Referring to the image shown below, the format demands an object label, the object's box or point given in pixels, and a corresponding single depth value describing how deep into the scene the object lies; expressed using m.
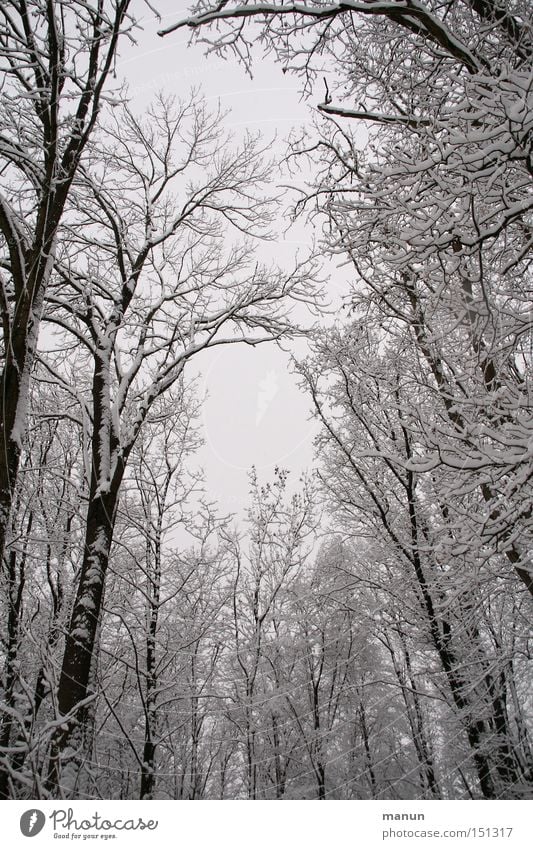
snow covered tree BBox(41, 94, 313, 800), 5.06
